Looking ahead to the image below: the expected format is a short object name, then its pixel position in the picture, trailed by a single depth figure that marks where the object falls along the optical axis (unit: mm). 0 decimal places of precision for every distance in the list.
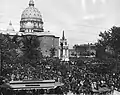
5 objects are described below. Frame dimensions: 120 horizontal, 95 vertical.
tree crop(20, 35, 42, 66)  62875
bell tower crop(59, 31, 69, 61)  102462
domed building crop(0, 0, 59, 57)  116000
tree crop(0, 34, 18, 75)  38438
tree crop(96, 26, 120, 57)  58656
